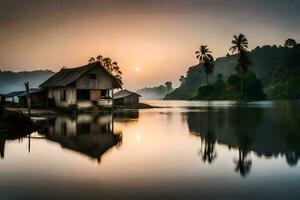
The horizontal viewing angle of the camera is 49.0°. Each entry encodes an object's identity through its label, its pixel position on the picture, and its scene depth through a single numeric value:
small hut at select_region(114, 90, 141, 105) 72.56
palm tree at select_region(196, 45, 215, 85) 123.69
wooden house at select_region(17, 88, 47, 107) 55.83
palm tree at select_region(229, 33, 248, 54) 101.81
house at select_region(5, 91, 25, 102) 60.66
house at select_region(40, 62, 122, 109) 49.22
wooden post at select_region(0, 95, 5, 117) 23.14
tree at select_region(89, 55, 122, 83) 92.88
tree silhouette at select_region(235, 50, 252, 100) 101.00
